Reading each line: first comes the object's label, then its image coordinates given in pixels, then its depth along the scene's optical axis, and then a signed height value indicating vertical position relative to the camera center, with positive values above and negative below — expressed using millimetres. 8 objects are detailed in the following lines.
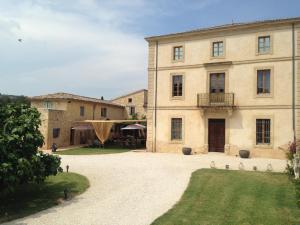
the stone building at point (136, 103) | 41625 +2792
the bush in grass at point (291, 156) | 13902 -1394
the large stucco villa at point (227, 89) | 20516 +2639
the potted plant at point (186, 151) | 22672 -1938
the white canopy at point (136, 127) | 28125 -314
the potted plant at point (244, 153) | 20891 -1854
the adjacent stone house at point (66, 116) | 27141 +564
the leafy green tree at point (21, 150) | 9008 -913
